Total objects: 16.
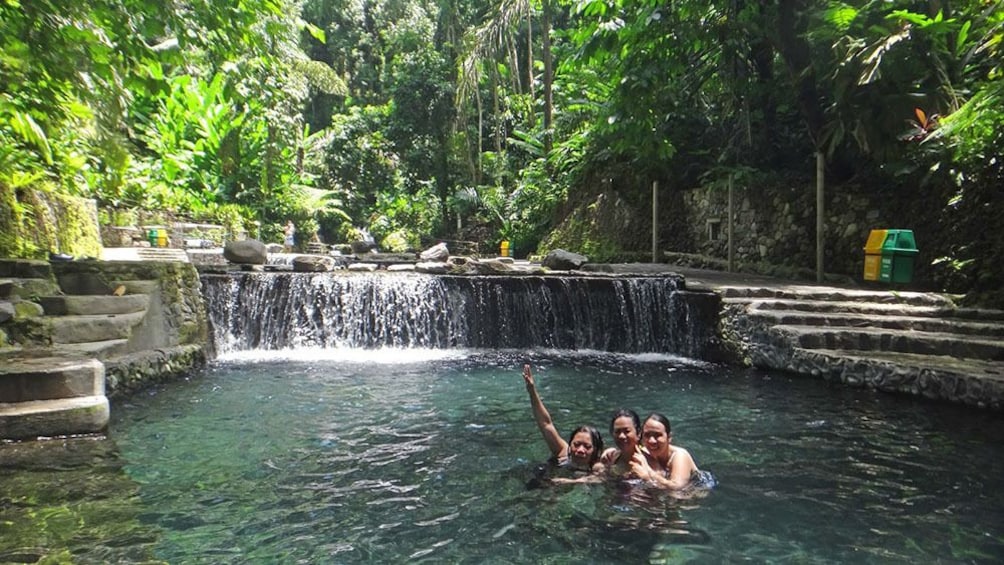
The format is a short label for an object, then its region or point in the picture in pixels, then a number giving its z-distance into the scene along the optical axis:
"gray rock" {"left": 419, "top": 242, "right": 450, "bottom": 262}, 16.64
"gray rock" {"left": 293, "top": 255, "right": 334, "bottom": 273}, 13.39
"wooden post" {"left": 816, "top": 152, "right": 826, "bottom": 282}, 11.36
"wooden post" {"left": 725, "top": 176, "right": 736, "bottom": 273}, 13.34
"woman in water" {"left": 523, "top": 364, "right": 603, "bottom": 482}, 4.69
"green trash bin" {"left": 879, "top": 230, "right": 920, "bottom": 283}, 10.20
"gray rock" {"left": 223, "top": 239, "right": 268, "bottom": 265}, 14.56
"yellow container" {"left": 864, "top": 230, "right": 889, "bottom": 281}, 10.47
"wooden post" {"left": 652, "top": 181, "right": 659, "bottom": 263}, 15.68
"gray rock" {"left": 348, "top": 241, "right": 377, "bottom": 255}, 23.33
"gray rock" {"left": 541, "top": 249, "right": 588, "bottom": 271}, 14.70
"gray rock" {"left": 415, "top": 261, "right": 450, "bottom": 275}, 13.70
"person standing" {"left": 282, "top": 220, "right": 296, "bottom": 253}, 23.78
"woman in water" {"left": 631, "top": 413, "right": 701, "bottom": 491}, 4.49
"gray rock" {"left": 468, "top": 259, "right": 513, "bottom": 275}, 13.65
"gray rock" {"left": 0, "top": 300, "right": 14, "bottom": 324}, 7.20
